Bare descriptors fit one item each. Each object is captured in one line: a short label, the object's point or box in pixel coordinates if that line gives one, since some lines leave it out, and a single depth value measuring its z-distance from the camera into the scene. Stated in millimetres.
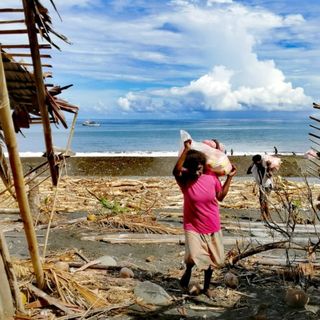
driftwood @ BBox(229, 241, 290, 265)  6129
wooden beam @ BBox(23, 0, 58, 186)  3838
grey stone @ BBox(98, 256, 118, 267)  6688
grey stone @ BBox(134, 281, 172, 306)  5574
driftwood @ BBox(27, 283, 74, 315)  5035
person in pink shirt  5594
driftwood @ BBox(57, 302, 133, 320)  4927
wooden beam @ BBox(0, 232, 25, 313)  4477
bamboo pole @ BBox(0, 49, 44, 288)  3953
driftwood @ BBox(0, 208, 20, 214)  10162
